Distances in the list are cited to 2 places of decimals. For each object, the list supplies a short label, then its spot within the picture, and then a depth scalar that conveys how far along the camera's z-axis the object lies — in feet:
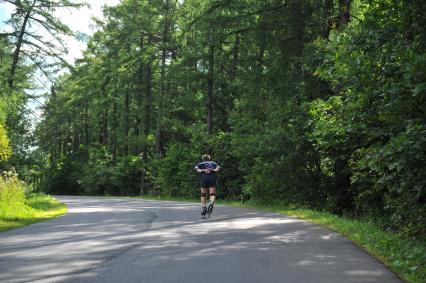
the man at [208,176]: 52.39
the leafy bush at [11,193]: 57.26
